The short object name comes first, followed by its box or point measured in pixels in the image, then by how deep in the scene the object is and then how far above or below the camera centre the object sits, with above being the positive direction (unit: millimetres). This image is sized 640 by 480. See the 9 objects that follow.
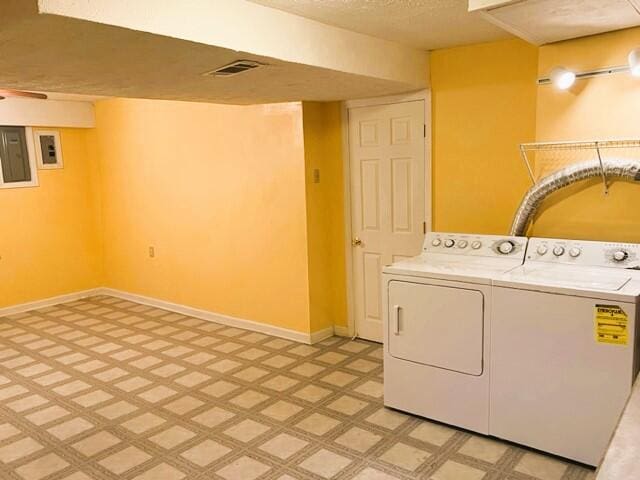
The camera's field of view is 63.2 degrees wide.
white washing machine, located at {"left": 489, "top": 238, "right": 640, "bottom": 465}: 2430 -914
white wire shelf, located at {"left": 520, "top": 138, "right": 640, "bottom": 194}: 2883 +84
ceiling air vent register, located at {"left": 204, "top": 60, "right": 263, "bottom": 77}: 2630 +541
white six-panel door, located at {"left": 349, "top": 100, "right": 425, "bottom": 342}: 4035 -218
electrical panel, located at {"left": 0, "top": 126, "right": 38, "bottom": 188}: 5721 +232
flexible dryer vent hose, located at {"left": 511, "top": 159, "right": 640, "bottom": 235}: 2832 -100
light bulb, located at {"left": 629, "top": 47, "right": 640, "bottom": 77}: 2693 +504
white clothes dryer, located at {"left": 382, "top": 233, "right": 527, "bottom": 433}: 2844 -930
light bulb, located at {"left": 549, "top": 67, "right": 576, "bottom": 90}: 2982 +478
